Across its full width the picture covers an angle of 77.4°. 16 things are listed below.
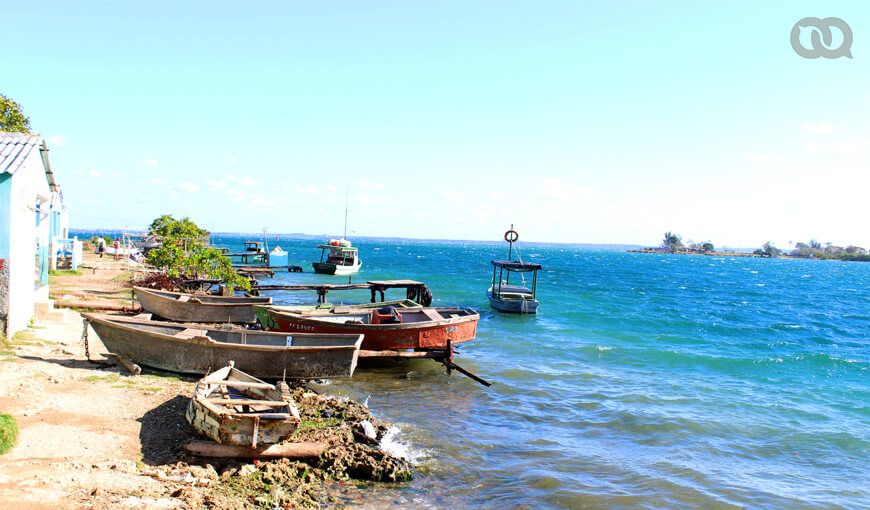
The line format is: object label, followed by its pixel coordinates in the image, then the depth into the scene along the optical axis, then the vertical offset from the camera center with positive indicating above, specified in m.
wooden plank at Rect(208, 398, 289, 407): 9.57 -2.96
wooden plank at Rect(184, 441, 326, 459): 9.05 -3.63
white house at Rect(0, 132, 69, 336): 13.11 +0.11
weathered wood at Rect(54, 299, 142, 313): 19.94 -2.74
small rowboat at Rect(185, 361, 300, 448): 8.89 -3.06
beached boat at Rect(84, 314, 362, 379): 13.64 -2.94
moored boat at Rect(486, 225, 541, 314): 33.16 -3.16
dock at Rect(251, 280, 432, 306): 29.20 -2.58
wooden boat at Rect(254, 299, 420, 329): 19.59 -2.70
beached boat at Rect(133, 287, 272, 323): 21.81 -2.88
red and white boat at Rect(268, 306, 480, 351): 18.02 -2.87
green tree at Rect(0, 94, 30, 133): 25.77 +5.49
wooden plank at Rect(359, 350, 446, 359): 17.20 -3.58
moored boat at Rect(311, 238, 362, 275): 55.19 -1.96
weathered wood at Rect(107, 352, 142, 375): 13.26 -3.25
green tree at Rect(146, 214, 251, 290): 26.34 -0.96
